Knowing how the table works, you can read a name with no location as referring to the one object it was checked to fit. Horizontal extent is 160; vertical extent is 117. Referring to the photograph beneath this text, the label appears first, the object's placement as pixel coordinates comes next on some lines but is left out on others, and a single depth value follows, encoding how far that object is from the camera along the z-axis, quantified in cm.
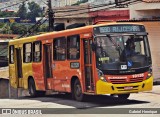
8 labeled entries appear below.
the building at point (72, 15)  4042
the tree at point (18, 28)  8481
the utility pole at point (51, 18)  3372
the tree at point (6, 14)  11547
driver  1689
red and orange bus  1677
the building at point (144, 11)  3034
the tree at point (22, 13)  11281
